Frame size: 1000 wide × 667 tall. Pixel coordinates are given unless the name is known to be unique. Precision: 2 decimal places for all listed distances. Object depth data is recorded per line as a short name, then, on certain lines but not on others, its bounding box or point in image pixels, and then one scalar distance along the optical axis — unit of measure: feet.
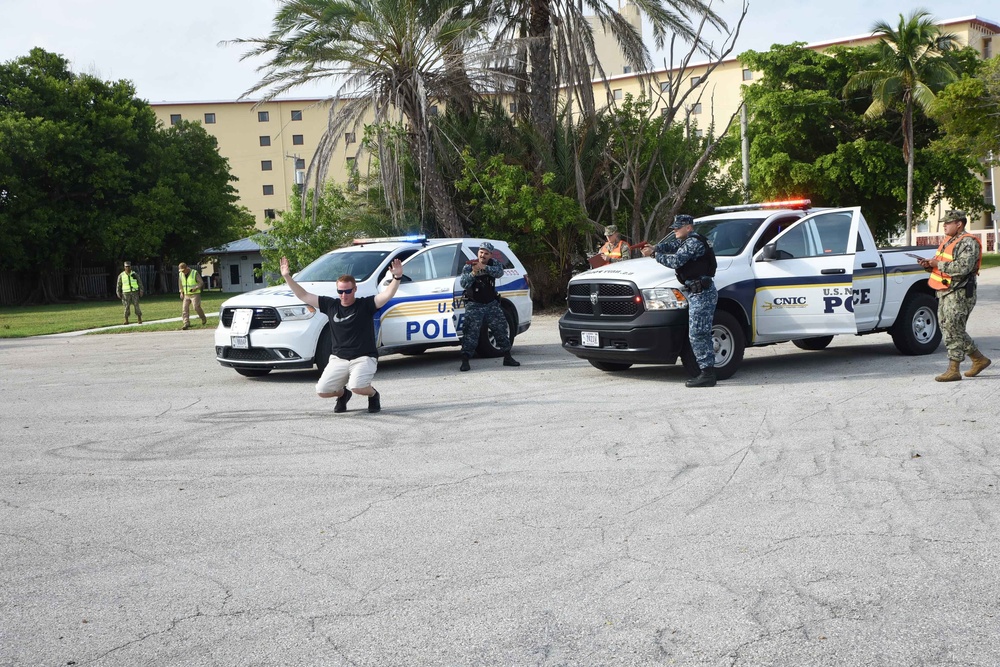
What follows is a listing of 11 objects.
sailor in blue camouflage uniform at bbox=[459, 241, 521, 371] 45.09
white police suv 42.91
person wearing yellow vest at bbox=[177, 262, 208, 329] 86.53
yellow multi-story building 346.33
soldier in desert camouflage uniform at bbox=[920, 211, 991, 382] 35.91
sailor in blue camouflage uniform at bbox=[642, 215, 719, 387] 36.60
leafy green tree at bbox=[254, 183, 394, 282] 82.23
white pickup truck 38.34
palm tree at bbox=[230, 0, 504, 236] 74.54
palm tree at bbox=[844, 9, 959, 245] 158.81
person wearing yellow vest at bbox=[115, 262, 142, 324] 96.27
